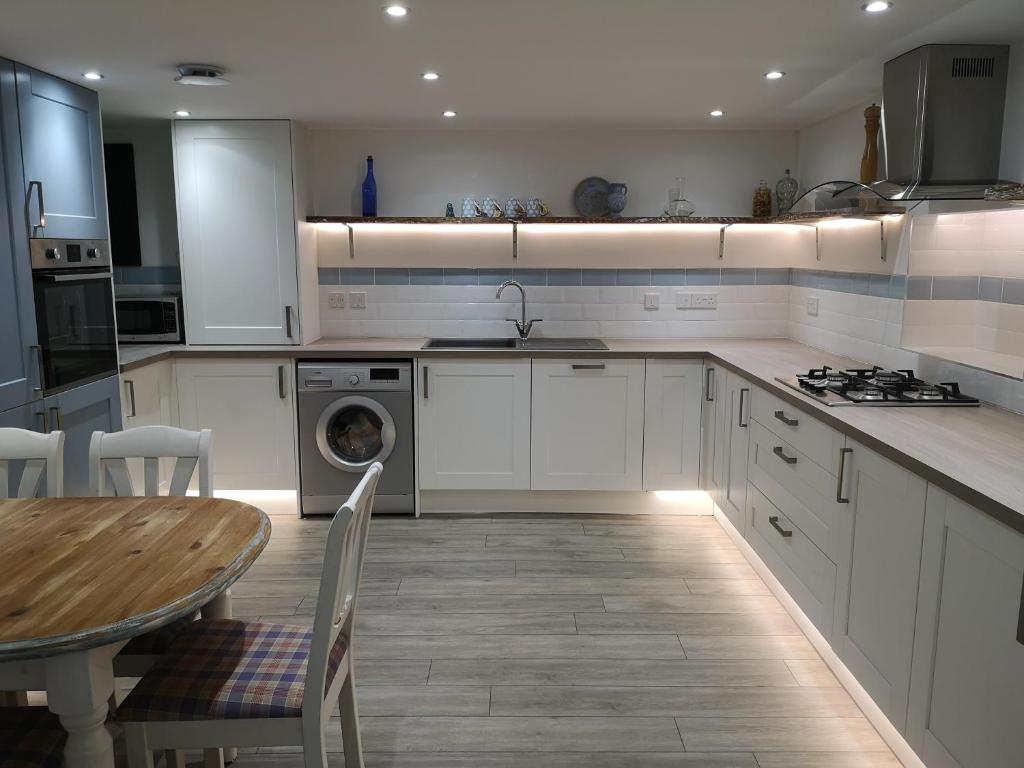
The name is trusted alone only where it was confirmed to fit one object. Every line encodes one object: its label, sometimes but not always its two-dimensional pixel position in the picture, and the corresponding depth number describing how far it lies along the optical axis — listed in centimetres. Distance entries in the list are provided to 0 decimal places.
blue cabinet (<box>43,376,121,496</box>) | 325
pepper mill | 336
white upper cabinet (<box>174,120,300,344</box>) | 427
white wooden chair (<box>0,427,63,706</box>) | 240
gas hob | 279
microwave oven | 446
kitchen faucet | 469
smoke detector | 313
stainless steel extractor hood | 274
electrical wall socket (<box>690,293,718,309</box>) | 480
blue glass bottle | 458
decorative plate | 463
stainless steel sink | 444
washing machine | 427
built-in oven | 316
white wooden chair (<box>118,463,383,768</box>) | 170
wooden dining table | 150
